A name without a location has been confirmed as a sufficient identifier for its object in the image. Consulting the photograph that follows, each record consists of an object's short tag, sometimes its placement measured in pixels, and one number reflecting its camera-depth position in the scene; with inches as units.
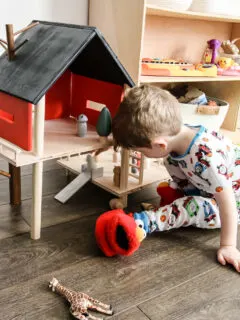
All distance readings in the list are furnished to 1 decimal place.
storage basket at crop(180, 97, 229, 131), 64.7
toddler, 35.8
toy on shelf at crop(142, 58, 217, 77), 58.9
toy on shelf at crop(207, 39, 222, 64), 70.4
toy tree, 40.5
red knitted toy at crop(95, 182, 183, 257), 36.0
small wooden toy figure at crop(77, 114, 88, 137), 42.5
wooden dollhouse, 34.6
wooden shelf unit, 54.2
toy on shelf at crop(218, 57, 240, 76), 69.7
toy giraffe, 29.1
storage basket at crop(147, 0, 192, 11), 58.4
